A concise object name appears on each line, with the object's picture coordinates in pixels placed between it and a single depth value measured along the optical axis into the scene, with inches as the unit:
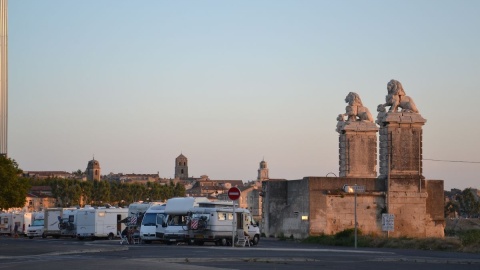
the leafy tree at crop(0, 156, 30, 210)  3823.8
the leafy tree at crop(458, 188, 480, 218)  7268.7
